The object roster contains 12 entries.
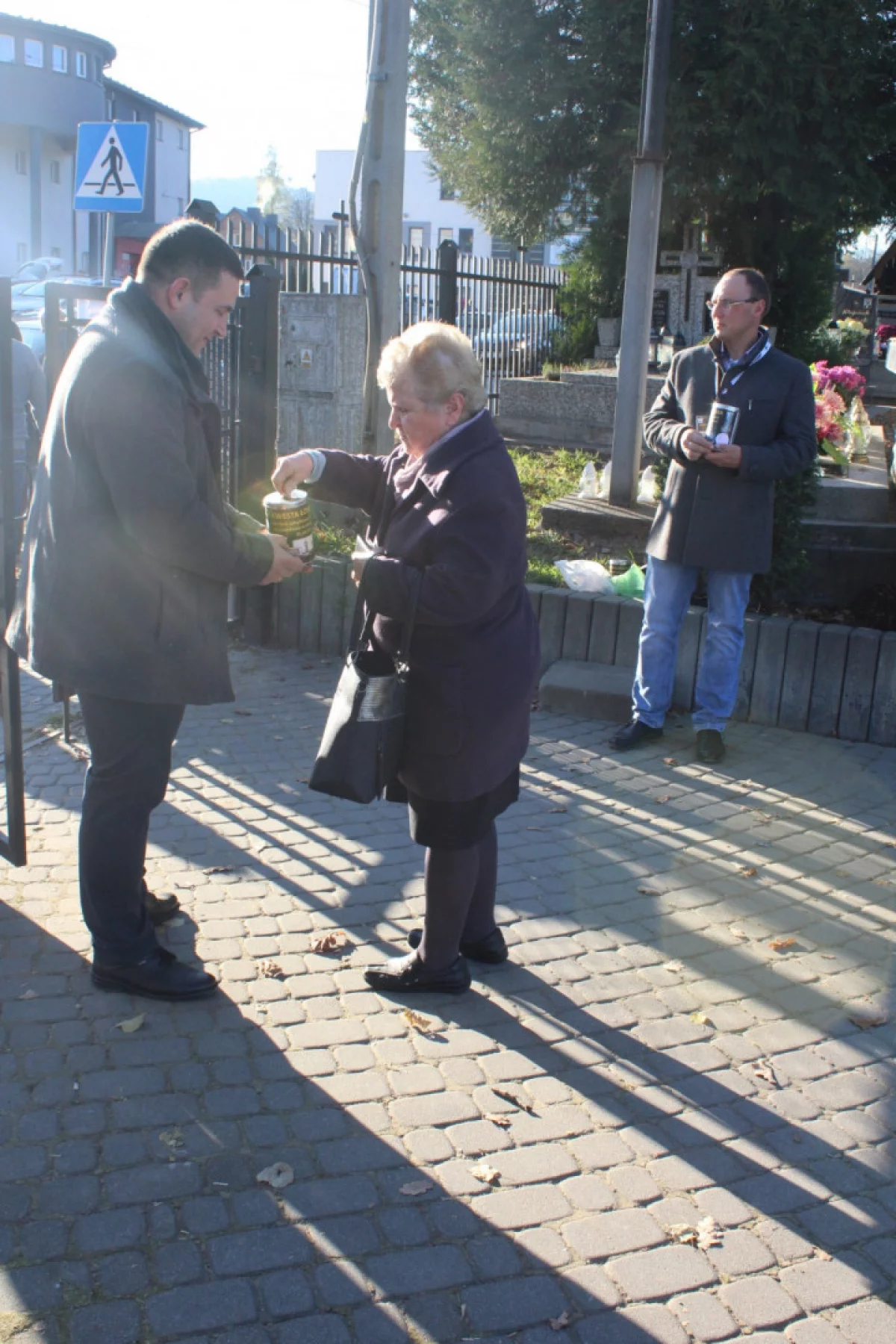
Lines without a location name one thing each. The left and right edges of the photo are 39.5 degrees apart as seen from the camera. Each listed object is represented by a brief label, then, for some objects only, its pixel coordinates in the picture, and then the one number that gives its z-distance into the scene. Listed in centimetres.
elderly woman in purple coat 307
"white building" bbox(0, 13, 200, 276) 4738
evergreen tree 1456
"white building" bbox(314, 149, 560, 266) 6061
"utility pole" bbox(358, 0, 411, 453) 700
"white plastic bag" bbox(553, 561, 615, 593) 676
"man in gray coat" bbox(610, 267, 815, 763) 532
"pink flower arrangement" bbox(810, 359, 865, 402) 903
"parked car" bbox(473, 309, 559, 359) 1439
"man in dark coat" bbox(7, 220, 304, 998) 306
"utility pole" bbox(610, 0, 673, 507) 789
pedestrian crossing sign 998
